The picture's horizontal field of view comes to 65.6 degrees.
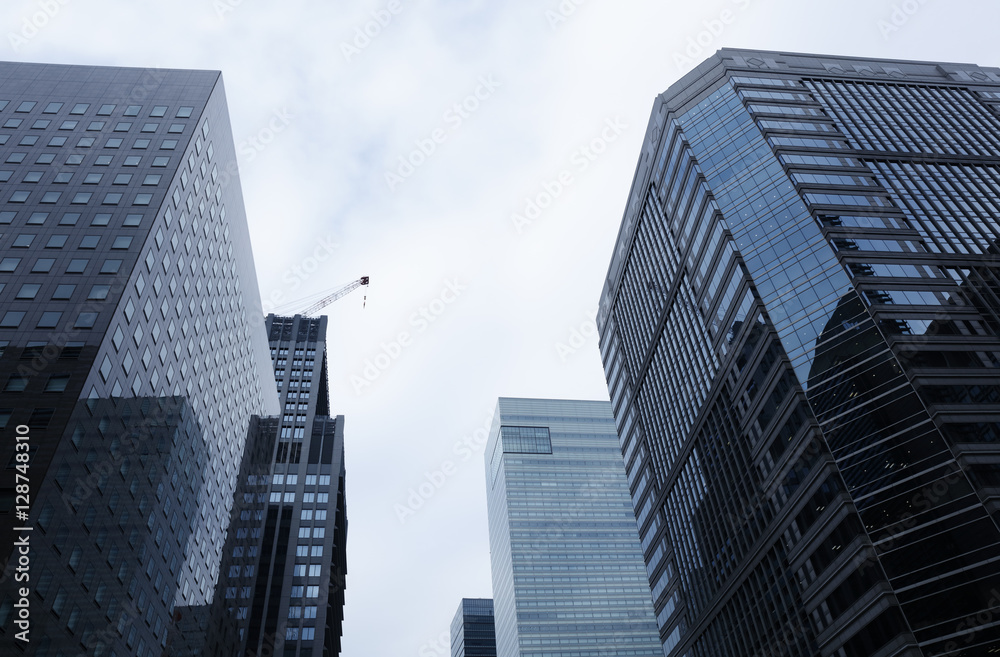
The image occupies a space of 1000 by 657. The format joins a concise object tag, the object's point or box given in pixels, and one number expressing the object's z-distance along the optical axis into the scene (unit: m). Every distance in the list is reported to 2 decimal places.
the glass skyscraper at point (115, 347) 51.53
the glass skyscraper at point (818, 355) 52.03
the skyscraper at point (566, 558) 161.12
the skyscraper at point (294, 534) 105.00
